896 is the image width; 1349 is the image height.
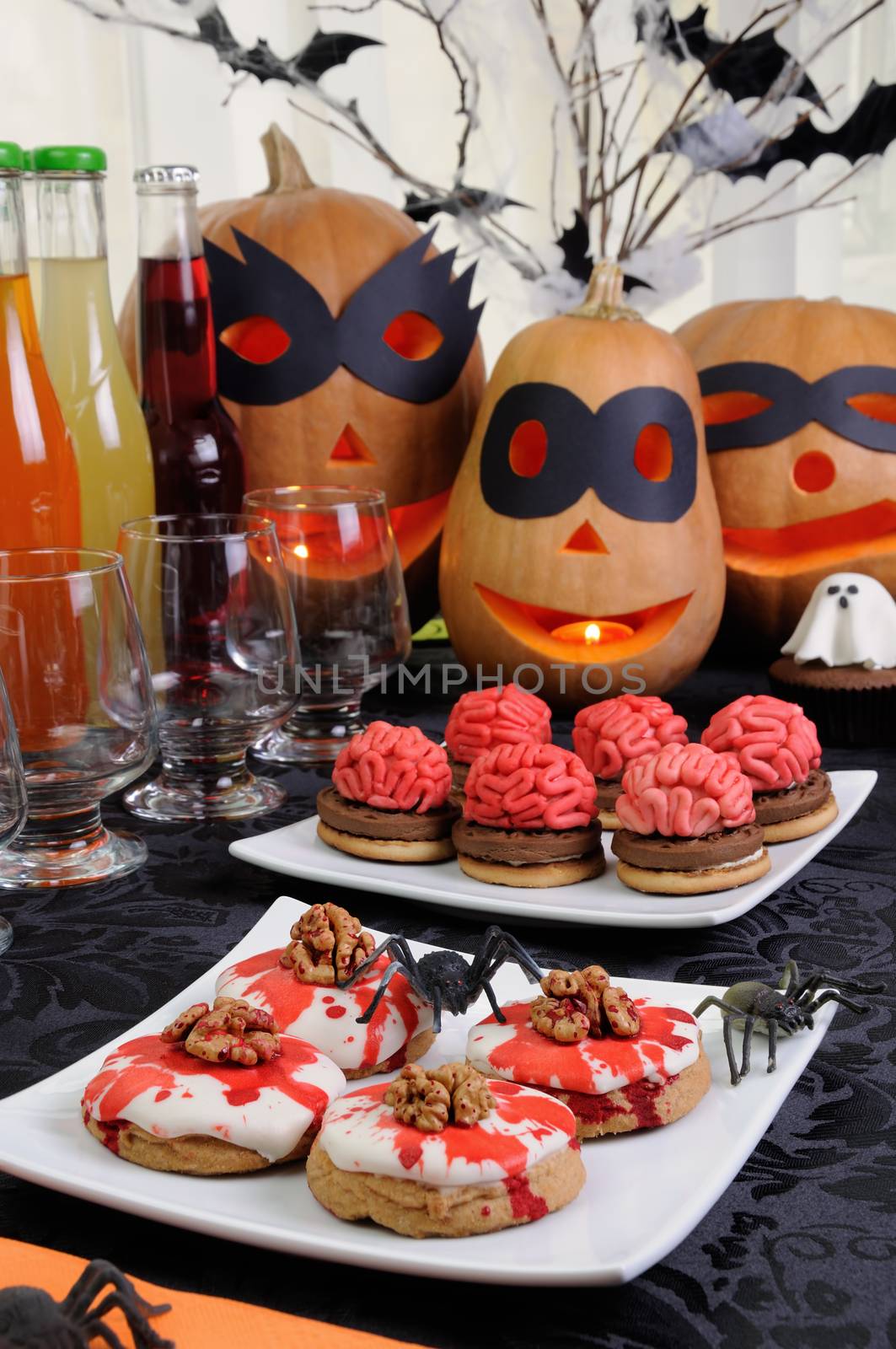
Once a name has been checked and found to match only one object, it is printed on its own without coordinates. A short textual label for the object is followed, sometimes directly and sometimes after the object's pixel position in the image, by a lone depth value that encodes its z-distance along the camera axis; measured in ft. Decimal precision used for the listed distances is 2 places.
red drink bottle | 4.55
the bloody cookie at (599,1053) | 2.27
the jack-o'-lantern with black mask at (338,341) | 5.16
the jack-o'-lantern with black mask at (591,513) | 4.88
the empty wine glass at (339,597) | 4.50
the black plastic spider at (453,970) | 2.64
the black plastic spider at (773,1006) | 2.47
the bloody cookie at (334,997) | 2.54
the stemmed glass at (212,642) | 3.98
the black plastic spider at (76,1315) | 1.68
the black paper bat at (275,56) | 5.66
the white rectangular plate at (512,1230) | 1.92
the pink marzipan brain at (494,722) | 3.88
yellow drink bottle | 4.46
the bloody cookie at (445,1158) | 1.98
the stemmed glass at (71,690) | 3.46
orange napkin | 1.80
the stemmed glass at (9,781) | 3.06
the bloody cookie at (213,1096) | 2.17
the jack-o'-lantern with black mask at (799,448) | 5.21
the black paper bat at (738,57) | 5.80
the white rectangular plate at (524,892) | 3.17
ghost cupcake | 4.65
